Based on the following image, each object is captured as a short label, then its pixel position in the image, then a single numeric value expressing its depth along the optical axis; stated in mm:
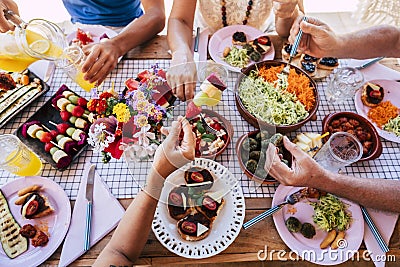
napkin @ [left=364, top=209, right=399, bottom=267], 1140
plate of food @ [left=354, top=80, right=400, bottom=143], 1386
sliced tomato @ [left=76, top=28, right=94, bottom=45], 1552
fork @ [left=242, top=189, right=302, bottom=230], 1175
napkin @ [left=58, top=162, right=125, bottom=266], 1111
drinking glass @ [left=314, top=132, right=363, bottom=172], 1245
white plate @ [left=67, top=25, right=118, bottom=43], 1629
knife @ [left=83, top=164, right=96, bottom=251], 1127
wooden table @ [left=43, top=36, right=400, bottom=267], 1123
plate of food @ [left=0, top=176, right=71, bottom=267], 1105
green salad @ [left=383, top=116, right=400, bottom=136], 1377
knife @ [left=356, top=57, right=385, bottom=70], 1561
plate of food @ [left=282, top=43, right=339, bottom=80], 1510
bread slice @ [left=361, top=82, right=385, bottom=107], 1436
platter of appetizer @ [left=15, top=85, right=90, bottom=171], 1258
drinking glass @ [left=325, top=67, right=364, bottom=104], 1455
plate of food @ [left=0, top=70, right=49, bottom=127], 1355
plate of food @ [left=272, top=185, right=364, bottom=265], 1139
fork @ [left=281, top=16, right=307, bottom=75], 1370
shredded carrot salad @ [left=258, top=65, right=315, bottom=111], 1372
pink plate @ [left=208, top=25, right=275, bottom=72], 1571
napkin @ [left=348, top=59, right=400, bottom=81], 1545
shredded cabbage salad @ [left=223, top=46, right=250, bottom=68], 1538
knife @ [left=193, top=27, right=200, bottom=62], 1555
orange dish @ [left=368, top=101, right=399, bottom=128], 1410
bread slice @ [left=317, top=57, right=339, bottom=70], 1517
